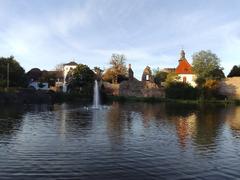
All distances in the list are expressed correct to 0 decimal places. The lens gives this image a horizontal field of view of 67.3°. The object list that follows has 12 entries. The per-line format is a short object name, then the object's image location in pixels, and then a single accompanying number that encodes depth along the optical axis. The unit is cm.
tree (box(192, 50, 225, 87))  4880
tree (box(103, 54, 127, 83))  5744
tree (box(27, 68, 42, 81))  6363
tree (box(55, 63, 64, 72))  7529
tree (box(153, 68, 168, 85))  6519
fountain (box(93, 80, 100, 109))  4042
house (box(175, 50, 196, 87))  5446
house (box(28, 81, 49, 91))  5545
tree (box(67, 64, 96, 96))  4955
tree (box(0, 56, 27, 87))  4113
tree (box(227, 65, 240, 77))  5889
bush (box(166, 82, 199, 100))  4653
